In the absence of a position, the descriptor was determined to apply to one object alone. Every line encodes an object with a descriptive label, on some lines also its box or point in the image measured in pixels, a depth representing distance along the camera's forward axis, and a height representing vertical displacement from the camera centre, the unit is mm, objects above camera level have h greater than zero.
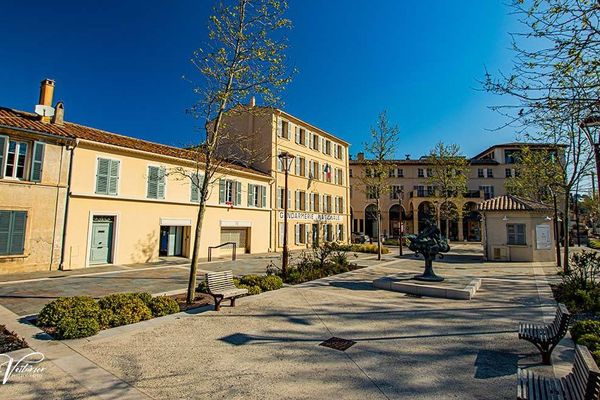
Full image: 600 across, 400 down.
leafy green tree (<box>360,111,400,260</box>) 22859 +4223
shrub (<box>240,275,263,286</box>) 10202 -1813
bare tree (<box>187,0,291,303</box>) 8828 +4320
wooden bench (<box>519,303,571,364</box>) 4684 -1604
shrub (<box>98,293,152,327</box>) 6589 -1898
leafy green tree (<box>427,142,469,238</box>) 35500 +6905
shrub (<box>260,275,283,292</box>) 10172 -1891
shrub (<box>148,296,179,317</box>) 7348 -1980
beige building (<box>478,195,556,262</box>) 19766 +32
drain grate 5594 -2110
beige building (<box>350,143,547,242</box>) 46375 +5186
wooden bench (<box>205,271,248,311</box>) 7801 -1629
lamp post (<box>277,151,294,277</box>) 12344 -1078
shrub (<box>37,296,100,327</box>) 6121 -1790
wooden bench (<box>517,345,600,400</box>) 2646 -1527
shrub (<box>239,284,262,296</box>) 9531 -1947
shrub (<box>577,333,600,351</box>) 5100 -1778
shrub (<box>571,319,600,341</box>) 5784 -1761
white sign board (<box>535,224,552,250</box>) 19859 -286
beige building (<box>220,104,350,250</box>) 26156 +4620
